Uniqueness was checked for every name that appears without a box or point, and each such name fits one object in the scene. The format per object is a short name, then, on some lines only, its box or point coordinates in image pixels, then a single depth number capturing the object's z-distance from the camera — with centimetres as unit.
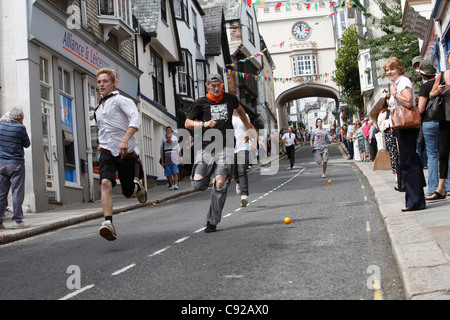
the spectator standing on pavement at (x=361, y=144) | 2389
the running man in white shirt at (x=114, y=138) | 650
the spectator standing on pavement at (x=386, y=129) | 1124
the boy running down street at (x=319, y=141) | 1864
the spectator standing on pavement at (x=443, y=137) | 741
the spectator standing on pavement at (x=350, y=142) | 2617
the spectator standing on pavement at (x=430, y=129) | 769
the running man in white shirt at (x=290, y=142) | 2388
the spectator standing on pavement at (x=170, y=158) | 1848
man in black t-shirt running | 710
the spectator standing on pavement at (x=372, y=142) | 2103
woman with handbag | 698
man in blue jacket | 898
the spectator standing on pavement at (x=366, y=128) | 2225
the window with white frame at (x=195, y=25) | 3147
